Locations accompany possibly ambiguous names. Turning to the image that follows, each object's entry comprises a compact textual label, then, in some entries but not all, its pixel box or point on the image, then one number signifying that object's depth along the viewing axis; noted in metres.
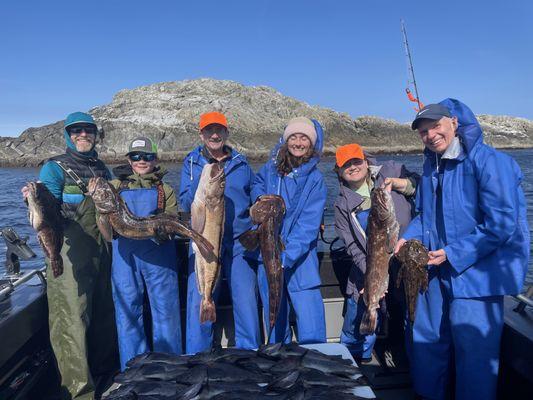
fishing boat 4.26
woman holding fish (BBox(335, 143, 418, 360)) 4.84
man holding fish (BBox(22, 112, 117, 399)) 4.78
